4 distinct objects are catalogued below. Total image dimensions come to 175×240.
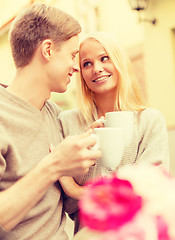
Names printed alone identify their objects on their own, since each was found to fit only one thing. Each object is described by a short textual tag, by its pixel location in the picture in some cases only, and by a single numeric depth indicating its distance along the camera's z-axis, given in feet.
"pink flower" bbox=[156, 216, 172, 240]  1.40
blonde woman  3.64
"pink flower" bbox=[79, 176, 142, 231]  1.33
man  3.16
